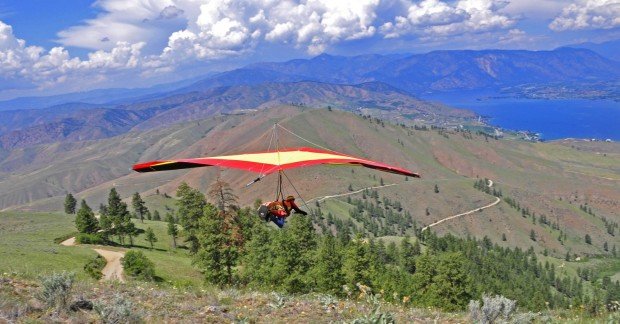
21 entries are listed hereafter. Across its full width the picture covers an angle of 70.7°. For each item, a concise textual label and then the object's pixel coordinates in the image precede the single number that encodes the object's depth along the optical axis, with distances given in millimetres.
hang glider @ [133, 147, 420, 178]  16828
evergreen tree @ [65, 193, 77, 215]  111750
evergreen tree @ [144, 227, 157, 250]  74312
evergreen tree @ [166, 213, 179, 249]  78062
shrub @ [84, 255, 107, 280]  40738
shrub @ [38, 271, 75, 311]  11938
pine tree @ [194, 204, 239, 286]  49156
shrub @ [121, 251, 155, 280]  47125
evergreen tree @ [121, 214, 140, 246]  74438
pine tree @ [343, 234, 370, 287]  46750
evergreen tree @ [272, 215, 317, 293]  45906
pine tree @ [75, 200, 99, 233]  71125
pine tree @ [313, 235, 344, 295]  48312
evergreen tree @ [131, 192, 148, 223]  99188
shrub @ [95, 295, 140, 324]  10938
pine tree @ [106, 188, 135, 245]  73438
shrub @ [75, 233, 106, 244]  66875
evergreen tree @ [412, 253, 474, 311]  53253
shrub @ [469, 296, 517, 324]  10695
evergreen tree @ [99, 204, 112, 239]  72662
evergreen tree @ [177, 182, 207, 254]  70856
